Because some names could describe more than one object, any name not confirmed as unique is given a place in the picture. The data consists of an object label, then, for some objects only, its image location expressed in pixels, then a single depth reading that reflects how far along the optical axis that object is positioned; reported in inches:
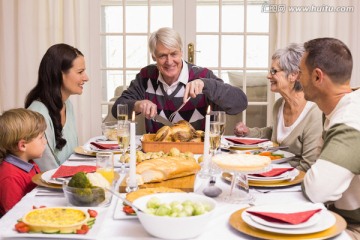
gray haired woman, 105.1
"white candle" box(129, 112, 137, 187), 65.1
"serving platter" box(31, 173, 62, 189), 72.1
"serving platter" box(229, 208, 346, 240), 53.8
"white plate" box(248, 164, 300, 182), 75.9
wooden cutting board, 70.8
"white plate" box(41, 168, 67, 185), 72.3
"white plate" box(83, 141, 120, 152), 100.3
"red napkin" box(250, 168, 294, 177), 77.3
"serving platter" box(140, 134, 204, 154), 95.7
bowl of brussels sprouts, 51.8
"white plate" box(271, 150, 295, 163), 90.9
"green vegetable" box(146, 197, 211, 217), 52.9
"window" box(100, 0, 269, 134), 167.2
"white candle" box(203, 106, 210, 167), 73.6
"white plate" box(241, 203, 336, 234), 54.3
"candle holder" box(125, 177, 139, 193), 67.6
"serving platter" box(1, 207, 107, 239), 52.6
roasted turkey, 97.2
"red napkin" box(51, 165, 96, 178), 75.0
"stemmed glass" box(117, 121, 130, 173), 79.3
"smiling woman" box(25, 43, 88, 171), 108.6
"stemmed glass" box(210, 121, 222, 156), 80.6
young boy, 81.4
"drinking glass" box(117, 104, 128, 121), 98.7
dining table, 54.7
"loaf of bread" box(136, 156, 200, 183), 75.0
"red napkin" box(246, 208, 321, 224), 55.0
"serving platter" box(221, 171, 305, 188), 74.6
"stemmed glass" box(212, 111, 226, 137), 84.7
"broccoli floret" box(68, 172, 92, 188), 62.2
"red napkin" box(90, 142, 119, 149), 102.7
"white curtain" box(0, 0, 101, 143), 161.0
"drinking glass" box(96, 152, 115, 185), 69.7
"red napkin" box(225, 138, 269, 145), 108.4
